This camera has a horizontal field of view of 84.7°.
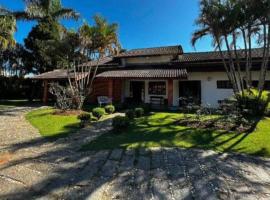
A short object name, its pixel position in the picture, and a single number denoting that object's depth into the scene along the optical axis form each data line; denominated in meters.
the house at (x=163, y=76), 11.61
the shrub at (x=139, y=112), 8.53
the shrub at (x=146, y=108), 9.49
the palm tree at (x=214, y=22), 8.48
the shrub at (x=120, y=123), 6.18
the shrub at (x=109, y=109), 9.62
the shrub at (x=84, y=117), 7.26
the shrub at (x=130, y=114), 8.13
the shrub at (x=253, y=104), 8.05
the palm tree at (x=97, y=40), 10.13
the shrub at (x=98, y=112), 7.99
